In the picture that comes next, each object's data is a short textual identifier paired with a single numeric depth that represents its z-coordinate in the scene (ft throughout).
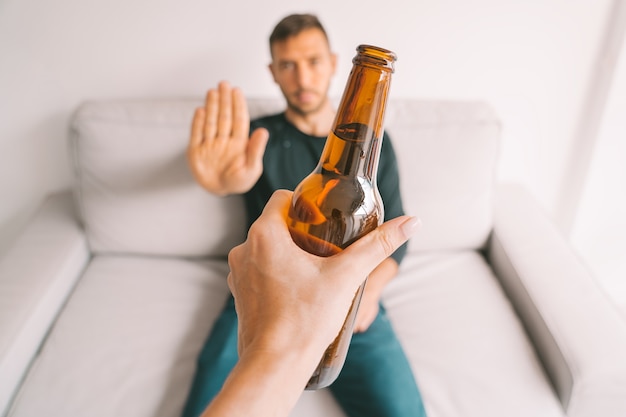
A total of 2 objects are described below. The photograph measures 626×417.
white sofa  3.08
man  3.02
